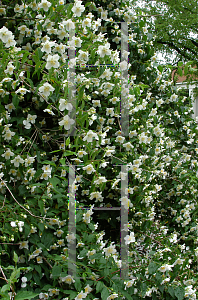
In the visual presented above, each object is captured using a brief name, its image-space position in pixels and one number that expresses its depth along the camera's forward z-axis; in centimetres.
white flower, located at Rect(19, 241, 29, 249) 130
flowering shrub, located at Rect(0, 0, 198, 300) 130
